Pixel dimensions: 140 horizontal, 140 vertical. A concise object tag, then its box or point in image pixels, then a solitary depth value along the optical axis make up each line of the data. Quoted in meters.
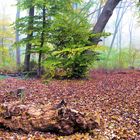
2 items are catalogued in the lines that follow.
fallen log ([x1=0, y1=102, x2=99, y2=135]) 2.91
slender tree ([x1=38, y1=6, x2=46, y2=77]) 7.11
